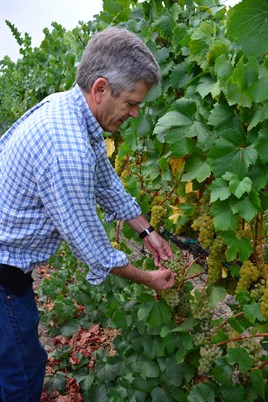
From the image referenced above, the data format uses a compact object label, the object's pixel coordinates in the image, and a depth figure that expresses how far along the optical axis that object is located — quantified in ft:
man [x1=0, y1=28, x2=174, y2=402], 5.83
